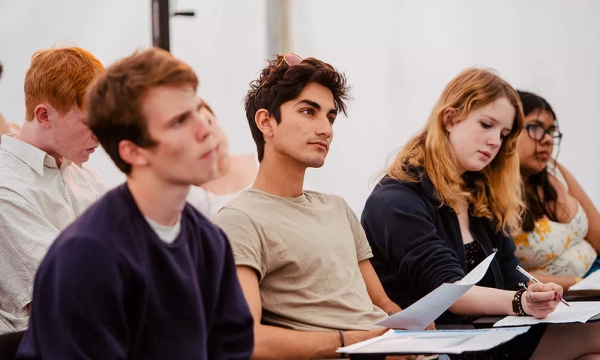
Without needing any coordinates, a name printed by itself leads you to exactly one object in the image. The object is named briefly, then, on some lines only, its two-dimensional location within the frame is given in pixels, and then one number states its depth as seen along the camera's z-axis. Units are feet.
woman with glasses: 19.66
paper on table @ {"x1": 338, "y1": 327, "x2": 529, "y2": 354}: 9.44
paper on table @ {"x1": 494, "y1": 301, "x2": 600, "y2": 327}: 13.34
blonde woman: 15.10
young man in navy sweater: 7.73
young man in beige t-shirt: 11.61
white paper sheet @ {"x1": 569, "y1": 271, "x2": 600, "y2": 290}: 17.16
